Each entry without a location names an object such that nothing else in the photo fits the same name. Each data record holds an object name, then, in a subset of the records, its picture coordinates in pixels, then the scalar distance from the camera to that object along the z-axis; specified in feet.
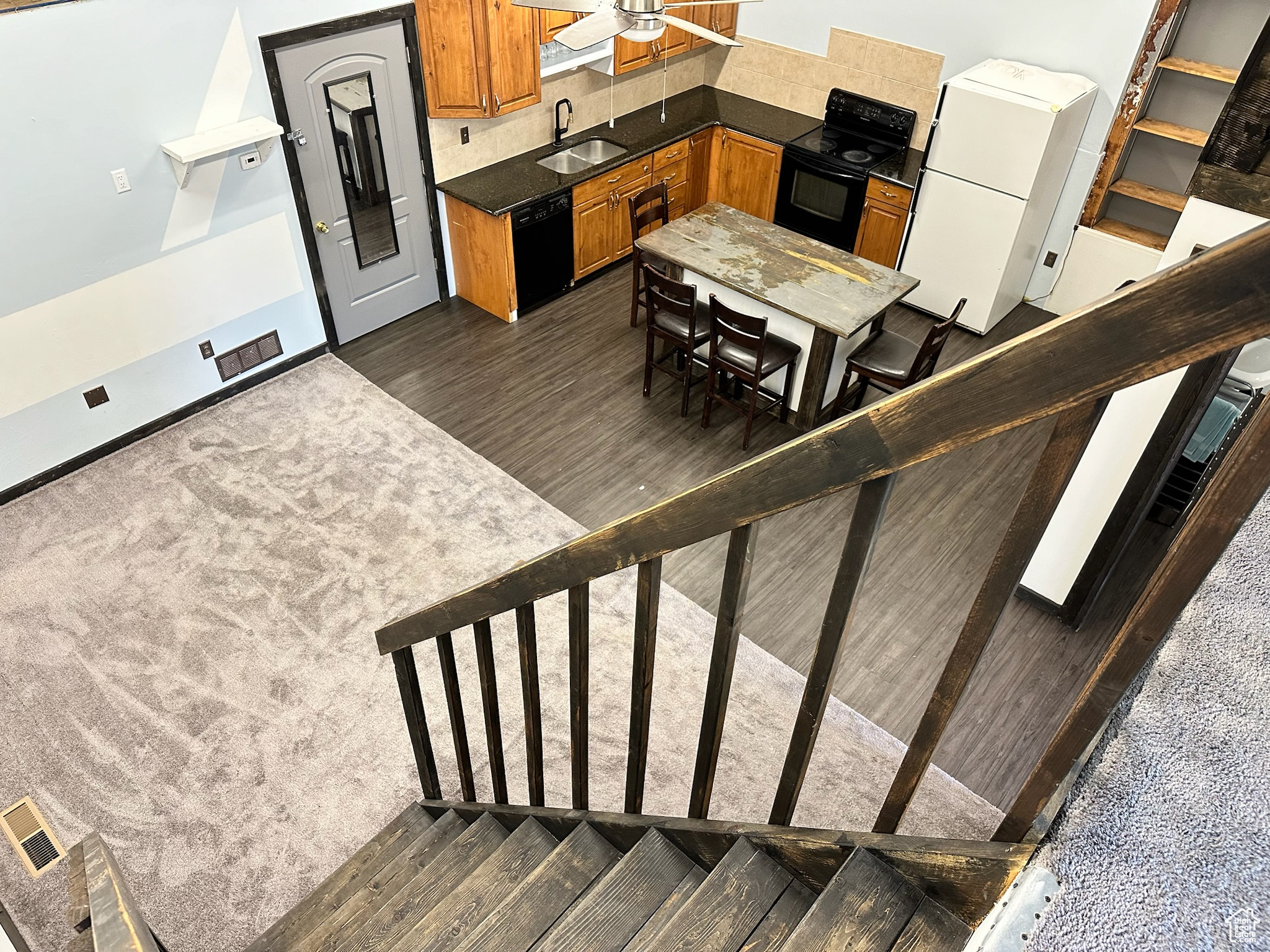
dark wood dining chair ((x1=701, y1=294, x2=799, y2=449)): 15.90
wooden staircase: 3.72
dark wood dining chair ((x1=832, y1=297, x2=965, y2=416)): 16.60
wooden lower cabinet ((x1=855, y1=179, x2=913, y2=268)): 20.31
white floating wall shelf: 14.96
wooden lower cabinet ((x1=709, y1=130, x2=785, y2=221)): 22.43
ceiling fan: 10.00
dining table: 16.28
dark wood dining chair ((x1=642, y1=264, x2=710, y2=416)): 16.89
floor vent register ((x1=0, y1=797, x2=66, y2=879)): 10.50
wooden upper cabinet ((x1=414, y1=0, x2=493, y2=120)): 17.54
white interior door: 16.87
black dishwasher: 19.88
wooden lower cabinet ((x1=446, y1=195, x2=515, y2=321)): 19.79
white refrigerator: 17.70
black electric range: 20.86
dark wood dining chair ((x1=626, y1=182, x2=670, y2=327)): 19.79
